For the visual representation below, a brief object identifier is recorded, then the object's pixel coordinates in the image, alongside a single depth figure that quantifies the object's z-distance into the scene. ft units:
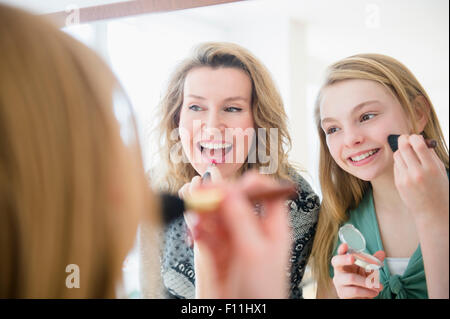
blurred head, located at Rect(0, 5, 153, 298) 1.35
